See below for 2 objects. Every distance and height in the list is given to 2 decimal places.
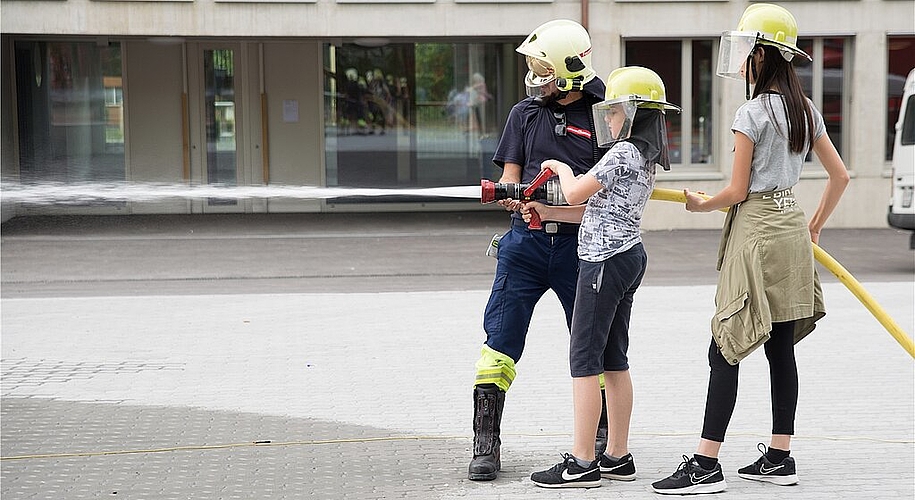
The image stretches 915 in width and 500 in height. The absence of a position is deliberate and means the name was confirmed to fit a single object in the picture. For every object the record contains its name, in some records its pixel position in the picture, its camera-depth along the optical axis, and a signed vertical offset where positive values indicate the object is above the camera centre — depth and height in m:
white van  13.32 -0.50
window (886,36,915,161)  18.91 +0.87
